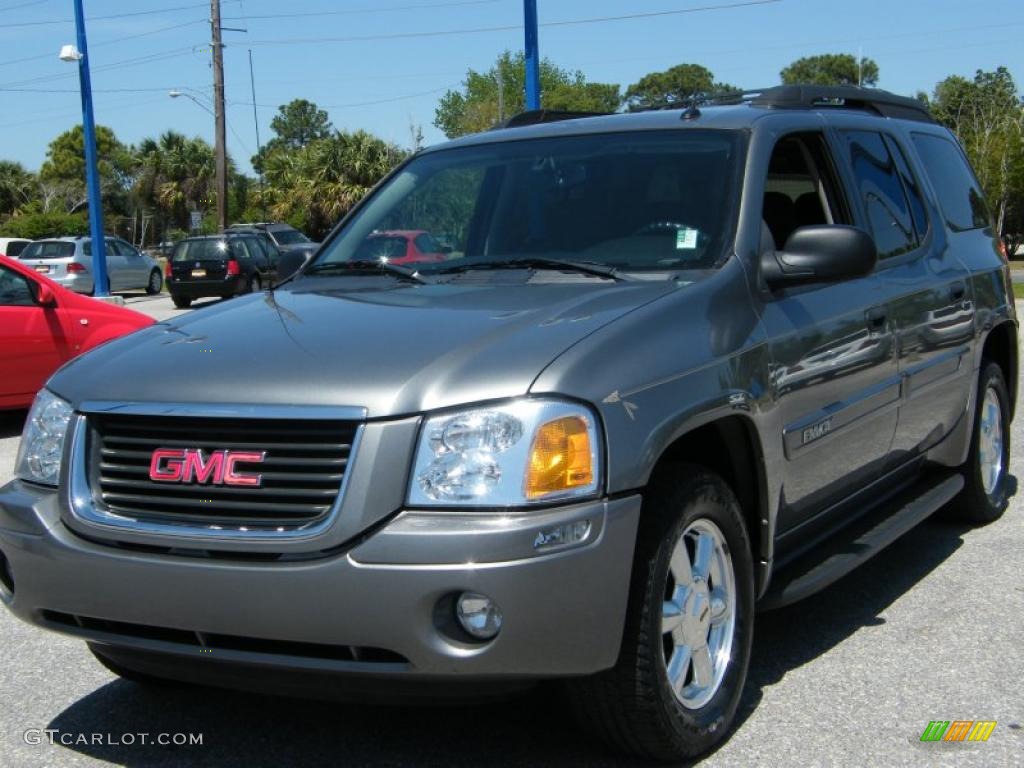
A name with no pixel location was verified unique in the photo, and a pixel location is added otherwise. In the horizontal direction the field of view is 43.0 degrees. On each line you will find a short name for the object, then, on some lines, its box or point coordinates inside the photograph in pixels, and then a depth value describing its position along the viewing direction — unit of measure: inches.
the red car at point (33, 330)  395.2
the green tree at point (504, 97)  2458.2
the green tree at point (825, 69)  4037.9
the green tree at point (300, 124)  5634.8
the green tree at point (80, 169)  3142.2
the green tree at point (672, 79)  4515.0
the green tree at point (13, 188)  3016.7
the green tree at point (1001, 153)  1950.1
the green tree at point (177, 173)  2795.3
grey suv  120.0
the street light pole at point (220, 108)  1353.3
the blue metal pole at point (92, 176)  1063.6
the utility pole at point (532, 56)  745.6
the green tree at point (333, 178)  2215.8
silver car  1182.3
